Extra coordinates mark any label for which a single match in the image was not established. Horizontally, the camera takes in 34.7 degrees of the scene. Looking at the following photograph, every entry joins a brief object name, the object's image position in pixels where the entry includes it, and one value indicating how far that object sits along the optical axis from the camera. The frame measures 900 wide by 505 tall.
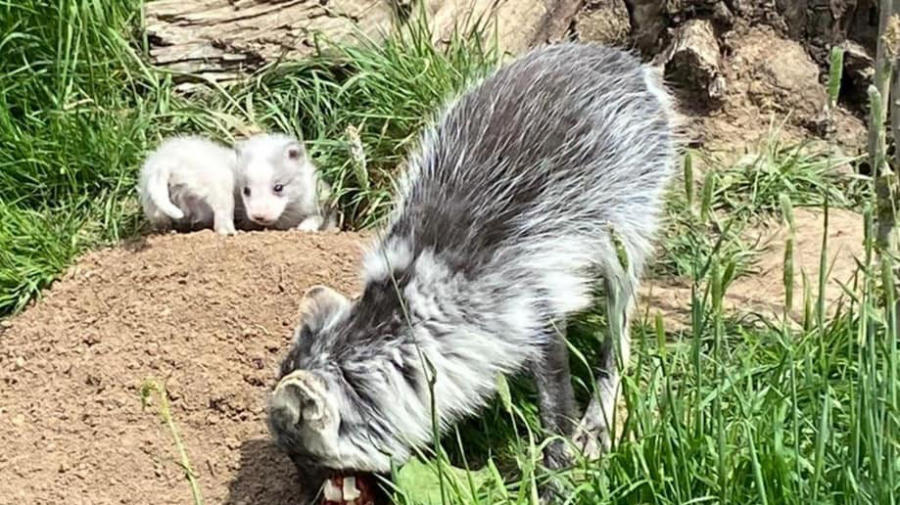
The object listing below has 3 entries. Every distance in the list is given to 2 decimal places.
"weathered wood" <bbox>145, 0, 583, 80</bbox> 6.45
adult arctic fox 4.28
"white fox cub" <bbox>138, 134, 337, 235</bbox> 5.88
